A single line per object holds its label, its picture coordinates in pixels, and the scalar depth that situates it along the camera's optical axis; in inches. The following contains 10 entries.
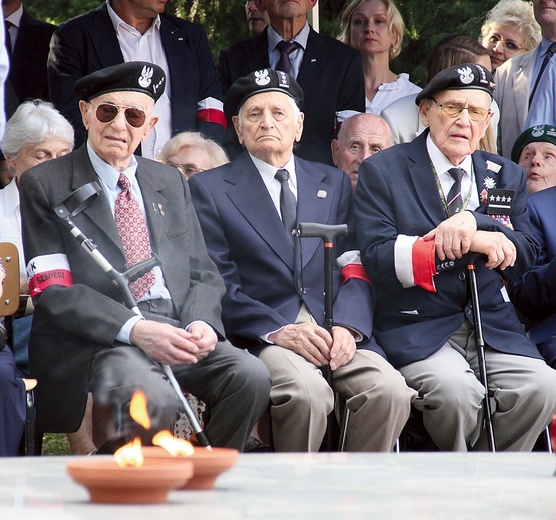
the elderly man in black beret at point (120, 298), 340.2
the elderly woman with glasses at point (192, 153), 460.4
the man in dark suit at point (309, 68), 502.3
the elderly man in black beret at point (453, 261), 374.0
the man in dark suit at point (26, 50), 527.5
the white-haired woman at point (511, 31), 586.9
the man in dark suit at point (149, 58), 484.4
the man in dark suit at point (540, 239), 414.9
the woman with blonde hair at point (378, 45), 542.6
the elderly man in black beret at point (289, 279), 358.6
